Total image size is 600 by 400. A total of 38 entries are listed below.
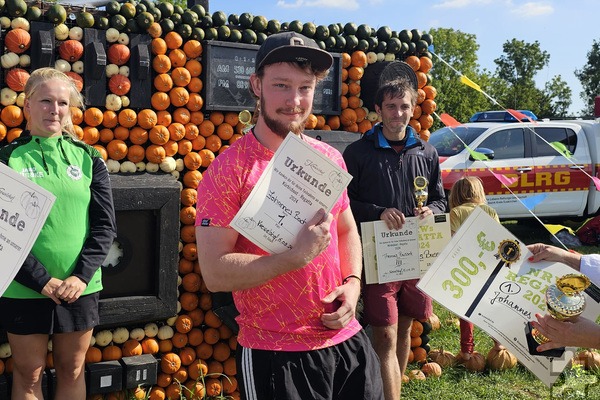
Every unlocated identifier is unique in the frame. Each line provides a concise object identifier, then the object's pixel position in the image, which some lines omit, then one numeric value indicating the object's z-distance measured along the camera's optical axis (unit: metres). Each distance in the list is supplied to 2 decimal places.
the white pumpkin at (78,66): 3.78
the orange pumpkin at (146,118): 4.00
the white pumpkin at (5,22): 3.53
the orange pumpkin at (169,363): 4.13
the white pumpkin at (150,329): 4.09
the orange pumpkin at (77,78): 3.73
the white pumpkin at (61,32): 3.70
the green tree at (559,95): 39.44
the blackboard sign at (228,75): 4.21
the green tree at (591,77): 45.16
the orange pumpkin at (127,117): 3.96
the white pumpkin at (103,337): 3.92
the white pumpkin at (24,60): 3.61
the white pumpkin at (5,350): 3.65
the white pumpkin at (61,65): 3.71
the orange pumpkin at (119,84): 3.90
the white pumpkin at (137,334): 4.04
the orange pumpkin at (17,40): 3.54
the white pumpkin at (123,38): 3.91
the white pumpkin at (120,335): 3.98
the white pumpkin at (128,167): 3.98
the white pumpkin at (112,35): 3.87
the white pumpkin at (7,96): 3.57
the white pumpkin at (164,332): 4.14
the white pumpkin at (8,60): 3.55
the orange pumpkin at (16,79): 3.58
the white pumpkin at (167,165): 4.08
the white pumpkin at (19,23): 3.56
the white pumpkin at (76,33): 3.75
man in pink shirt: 2.12
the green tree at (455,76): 30.44
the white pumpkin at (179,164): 4.16
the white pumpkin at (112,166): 3.92
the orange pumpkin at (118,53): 3.88
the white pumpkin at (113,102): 3.89
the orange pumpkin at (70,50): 3.72
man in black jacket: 3.95
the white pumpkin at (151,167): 4.05
